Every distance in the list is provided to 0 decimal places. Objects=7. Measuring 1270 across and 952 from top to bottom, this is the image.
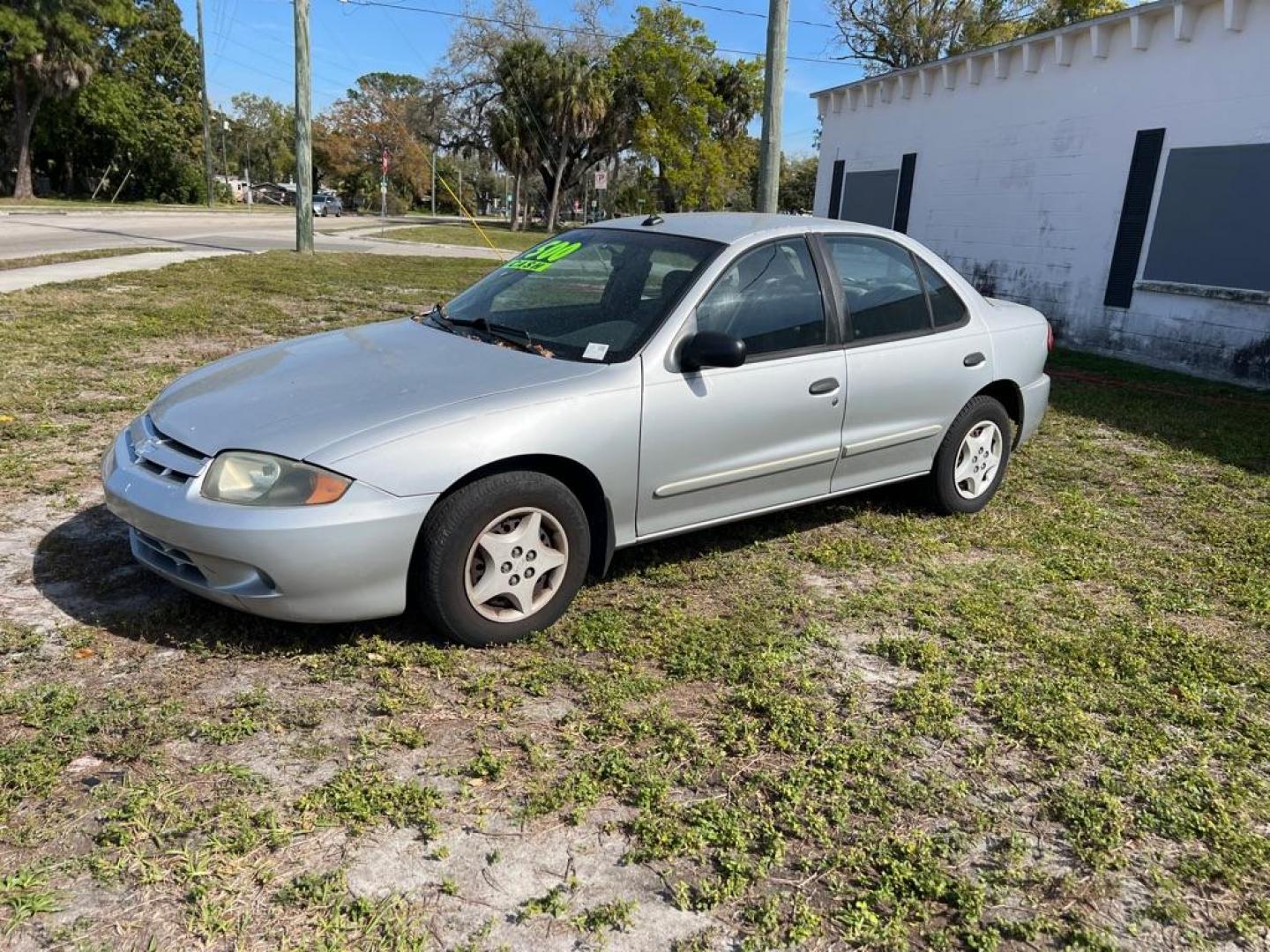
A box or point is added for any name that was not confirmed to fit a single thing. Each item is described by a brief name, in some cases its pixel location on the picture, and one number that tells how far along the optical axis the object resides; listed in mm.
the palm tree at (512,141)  45562
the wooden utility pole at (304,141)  18109
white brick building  10555
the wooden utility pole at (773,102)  12367
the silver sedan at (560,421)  3127
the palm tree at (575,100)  43281
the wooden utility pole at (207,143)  50875
